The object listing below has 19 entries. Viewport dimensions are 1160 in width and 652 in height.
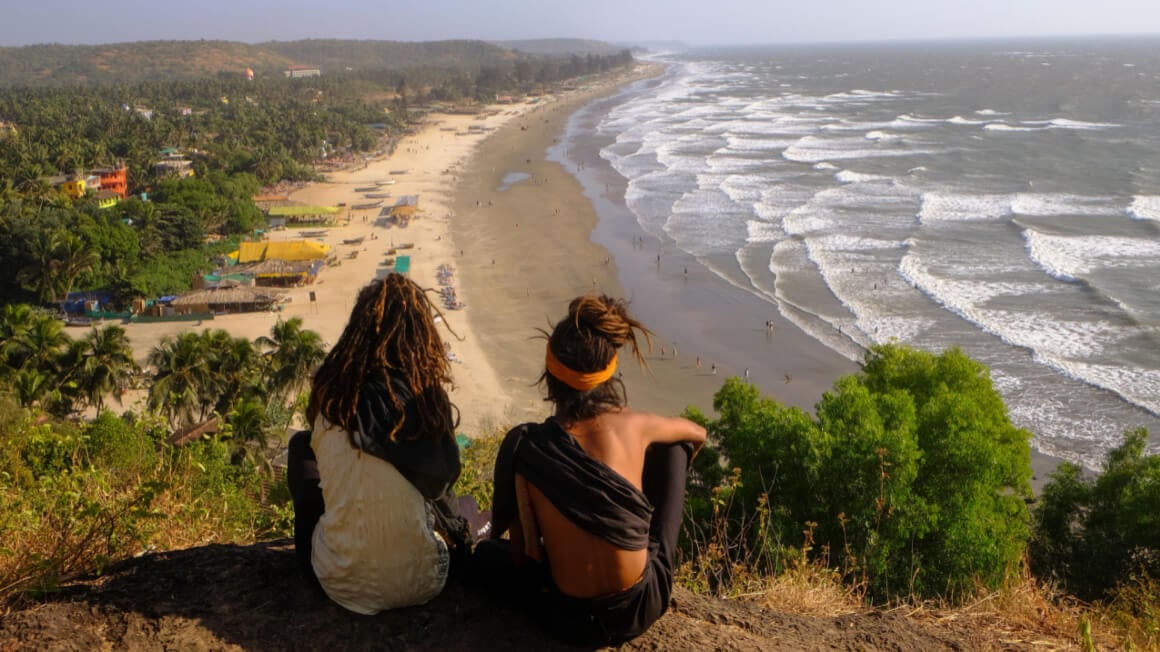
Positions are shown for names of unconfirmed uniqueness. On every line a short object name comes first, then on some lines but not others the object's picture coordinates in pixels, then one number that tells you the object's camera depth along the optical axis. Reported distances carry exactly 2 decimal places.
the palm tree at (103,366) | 15.77
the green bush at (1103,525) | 8.43
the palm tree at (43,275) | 26.08
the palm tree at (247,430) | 11.89
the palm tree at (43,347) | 15.66
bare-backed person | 2.55
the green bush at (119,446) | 5.07
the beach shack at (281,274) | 27.80
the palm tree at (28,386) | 12.94
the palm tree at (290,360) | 16.25
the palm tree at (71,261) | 26.09
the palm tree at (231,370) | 15.80
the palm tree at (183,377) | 14.65
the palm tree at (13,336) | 15.50
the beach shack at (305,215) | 37.16
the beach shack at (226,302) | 25.08
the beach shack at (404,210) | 36.50
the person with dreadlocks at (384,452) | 2.67
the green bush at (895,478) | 7.73
